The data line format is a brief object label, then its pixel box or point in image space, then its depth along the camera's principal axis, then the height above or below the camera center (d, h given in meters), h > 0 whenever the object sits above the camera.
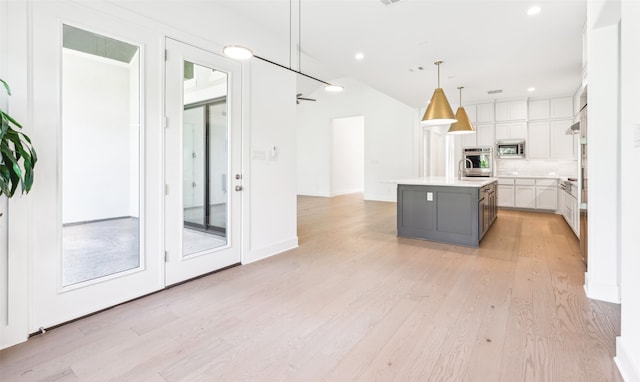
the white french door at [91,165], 2.09 +0.19
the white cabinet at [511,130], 7.41 +1.44
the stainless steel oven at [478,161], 7.77 +0.71
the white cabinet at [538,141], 7.25 +1.16
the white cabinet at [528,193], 6.89 -0.11
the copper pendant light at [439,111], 3.93 +1.01
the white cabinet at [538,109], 7.26 +1.92
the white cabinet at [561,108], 7.00 +1.89
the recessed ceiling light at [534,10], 3.24 +1.95
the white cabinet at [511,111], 7.39 +1.93
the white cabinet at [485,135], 7.73 +1.39
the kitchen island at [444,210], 4.27 -0.33
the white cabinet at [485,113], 7.73 +1.96
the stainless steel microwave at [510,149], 7.39 +0.98
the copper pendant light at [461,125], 5.05 +1.07
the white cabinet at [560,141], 6.99 +1.12
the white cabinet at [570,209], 4.56 -0.36
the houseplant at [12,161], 1.66 +0.15
